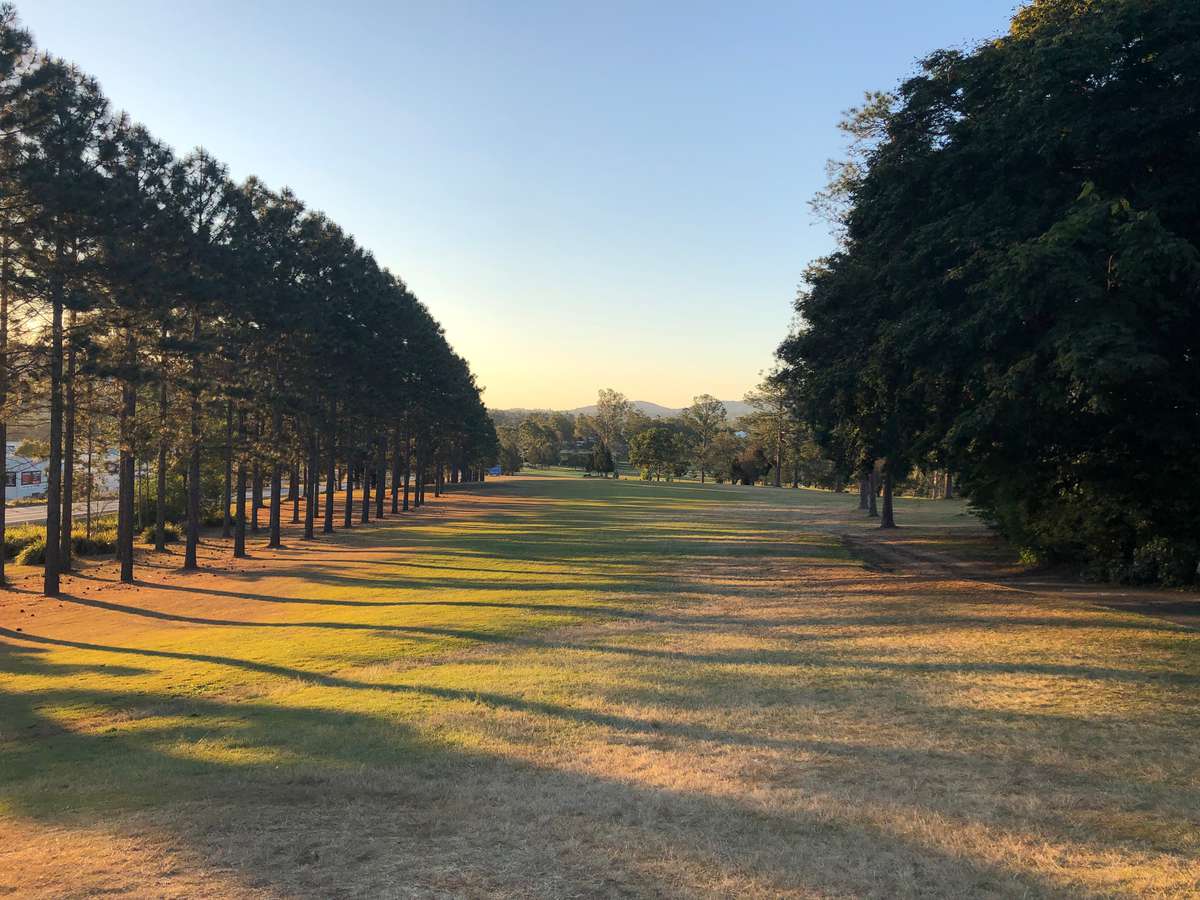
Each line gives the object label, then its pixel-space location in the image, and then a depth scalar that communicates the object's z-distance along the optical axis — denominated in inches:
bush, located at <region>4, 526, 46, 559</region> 1480.1
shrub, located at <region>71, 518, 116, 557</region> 1473.9
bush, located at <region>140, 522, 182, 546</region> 1648.6
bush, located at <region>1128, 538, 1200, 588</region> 655.1
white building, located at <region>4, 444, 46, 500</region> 2970.0
